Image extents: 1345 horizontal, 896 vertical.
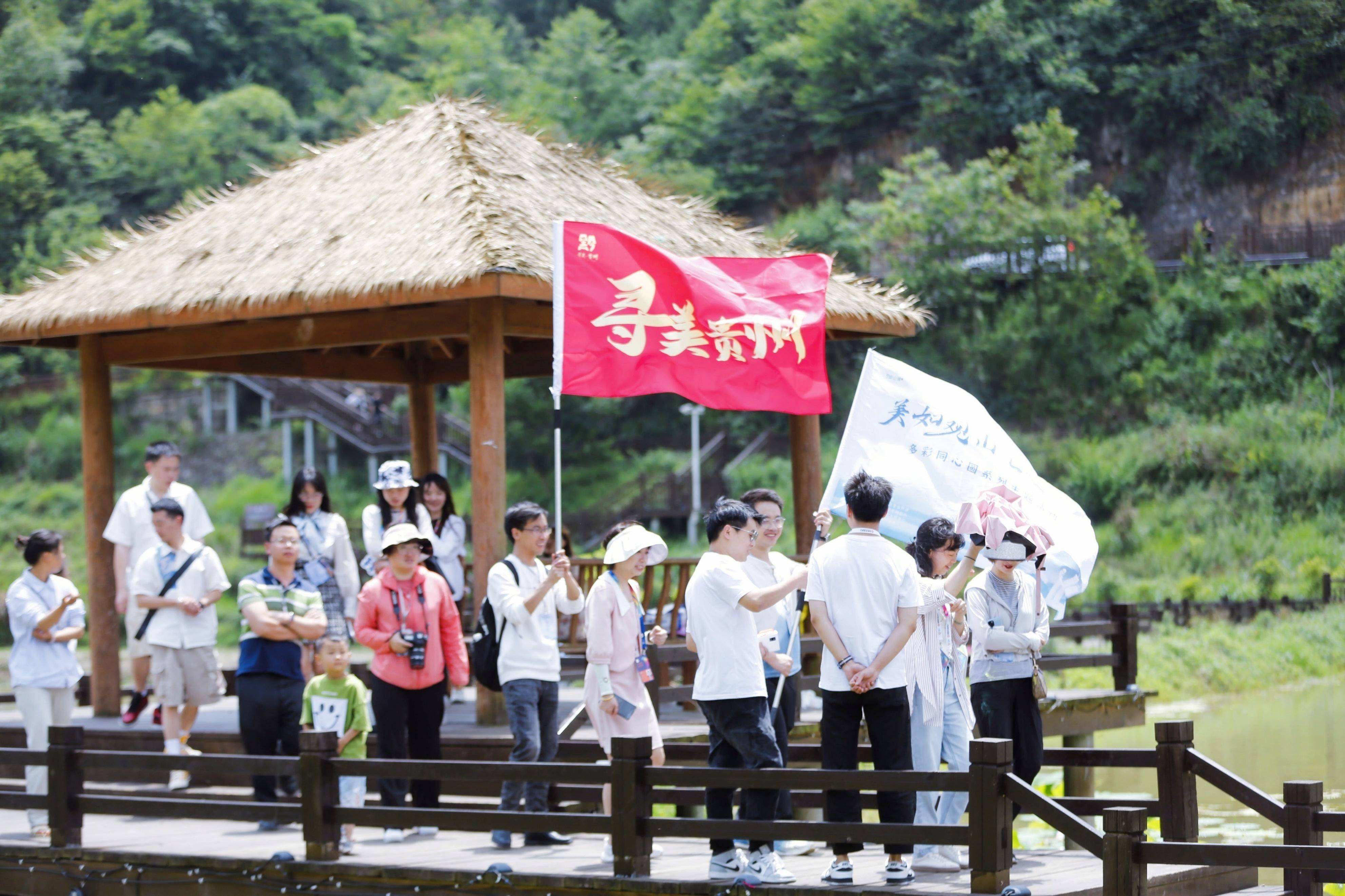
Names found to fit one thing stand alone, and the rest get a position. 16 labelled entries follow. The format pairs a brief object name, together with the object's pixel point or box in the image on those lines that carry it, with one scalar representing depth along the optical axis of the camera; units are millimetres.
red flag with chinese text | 15203
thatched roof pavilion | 19156
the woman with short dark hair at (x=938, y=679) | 13336
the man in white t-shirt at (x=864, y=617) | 12094
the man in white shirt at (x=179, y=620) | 17781
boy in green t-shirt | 15906
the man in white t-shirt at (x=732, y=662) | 12461
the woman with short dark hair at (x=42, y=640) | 16844
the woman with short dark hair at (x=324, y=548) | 18656
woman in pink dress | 13852
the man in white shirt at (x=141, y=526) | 19516
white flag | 14305
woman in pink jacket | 15469
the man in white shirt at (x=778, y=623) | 13477
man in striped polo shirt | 16500
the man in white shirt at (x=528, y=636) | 14945
